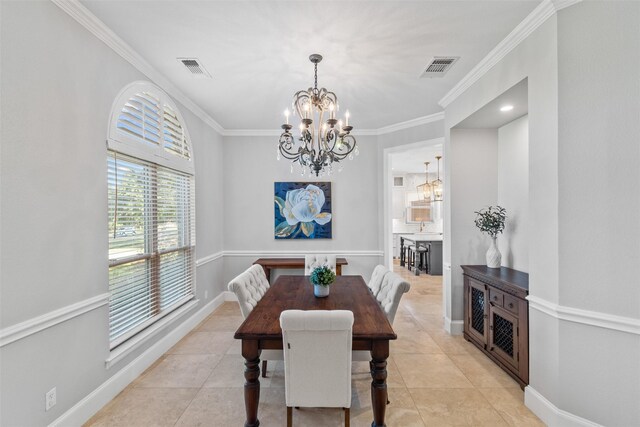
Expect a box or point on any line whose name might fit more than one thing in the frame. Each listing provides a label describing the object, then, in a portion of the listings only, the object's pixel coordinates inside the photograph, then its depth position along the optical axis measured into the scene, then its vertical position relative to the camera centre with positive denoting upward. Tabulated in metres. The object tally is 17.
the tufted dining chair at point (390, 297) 2.21 -0.74
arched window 2.47 +0.05
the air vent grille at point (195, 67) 2.69 +1.44
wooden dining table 1.87 -0.81
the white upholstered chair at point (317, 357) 1.69 -0.88
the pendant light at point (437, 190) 8.30 +0.68
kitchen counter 6.93 -1.02
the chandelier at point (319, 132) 2.40 +0.69
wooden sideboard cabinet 2.42 -1.01
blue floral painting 4.96 +0.07
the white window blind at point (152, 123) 2.61 +0.93
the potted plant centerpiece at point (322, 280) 2.62 -0.61
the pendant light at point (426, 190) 8.59 +0.69
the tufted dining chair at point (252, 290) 2.28 -0.72
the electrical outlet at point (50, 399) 1.79 -1.16
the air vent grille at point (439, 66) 2.67 +1.42
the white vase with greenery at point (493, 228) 3.21 -0.18
